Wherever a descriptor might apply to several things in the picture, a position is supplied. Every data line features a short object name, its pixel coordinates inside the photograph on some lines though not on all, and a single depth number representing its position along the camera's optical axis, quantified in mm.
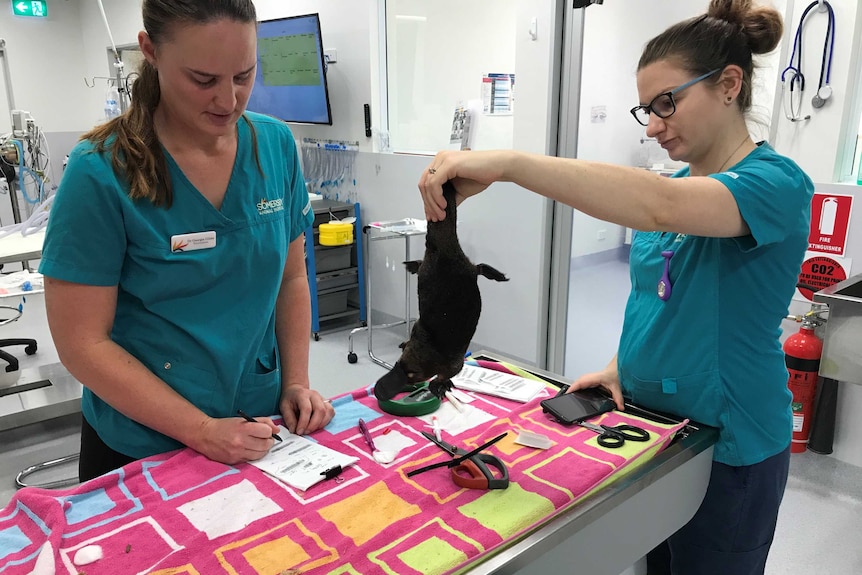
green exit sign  7312
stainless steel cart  3848
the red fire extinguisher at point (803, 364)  2680
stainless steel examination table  981
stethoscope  2467
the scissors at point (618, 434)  1238
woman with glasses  1021
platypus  1088
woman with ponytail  1056
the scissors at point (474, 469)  1093
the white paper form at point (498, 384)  1486
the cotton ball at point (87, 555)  914
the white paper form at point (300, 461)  1125
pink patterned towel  917
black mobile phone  1341
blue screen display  4484
